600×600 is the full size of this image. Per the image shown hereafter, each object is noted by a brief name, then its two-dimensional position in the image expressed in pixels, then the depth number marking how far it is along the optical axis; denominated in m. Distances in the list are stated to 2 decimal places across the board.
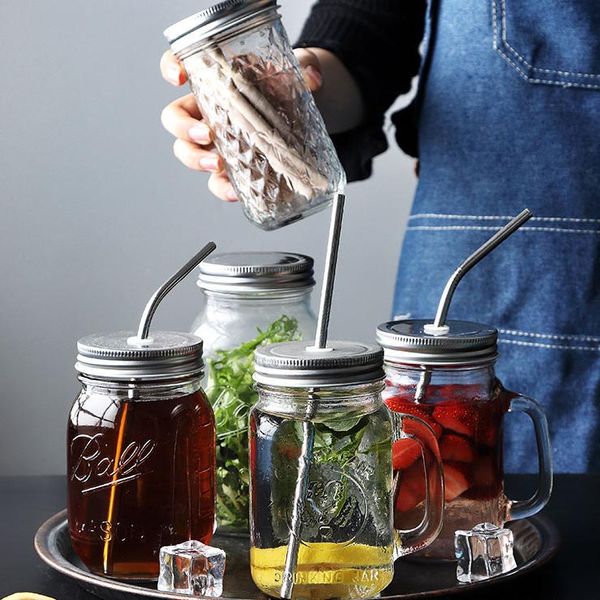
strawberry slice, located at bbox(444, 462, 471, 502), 1.09
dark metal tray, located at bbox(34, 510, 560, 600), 1.03
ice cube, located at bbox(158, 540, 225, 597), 1.02
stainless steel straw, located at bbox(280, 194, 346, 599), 1.01
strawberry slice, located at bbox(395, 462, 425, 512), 1.08
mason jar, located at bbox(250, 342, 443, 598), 1.01
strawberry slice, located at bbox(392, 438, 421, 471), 1.07
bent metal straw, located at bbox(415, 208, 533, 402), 1.09
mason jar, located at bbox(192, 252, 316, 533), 1.12
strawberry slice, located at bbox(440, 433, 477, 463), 1.08
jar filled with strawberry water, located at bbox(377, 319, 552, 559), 1.08
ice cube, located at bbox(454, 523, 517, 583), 1.05
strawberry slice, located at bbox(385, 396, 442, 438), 1.08
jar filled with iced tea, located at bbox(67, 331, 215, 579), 1.05
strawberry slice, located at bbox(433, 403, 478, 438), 1.08
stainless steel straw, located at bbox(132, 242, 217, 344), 1.08
